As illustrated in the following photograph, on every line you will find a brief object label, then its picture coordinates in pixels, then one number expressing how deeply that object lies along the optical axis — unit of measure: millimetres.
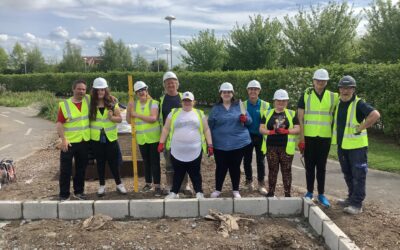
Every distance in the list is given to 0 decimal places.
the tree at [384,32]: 23297
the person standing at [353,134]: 5020
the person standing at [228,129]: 5504
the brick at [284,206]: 5234
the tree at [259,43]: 29516
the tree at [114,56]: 56625
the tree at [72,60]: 59125
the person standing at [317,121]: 5293
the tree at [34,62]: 65750
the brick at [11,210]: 5168
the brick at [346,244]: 3783
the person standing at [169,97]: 5681
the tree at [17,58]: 67812
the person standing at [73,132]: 5547
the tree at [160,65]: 63625
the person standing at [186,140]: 5391
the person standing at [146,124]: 5750
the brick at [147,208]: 5141
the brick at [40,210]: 5156
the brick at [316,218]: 4594
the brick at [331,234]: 4094
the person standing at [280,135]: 5375
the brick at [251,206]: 5207
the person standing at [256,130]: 5887
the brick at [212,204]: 5176
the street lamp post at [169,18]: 26341
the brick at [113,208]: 5137
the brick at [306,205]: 5076
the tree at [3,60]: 65500
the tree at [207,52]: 34469
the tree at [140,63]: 58272
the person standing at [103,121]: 5640
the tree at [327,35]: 24516
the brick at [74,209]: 5141
